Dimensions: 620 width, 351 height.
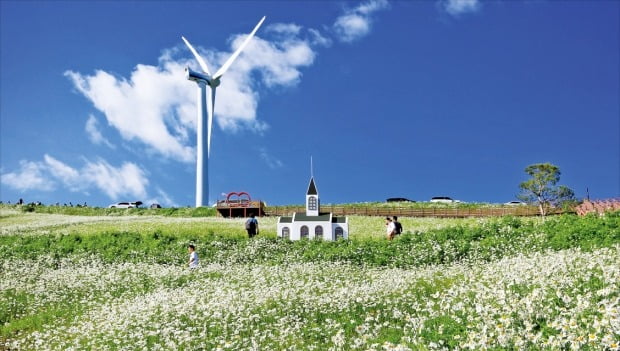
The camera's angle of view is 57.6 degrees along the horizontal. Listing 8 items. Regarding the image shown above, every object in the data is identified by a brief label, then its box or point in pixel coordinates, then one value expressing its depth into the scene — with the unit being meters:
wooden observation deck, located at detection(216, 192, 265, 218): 69.88
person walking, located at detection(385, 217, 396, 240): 33.02
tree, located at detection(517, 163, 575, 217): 69.62
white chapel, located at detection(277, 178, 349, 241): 40.41
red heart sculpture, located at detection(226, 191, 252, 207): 69.94
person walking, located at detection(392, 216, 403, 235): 33.56
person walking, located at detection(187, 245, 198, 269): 27.02
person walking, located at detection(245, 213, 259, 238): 36.53
